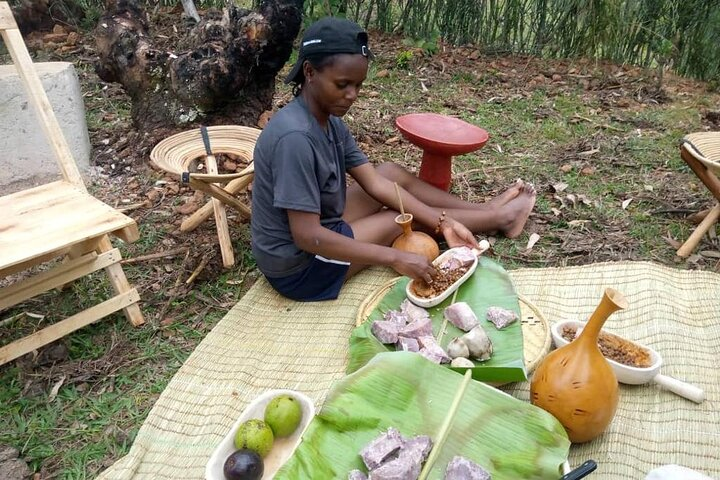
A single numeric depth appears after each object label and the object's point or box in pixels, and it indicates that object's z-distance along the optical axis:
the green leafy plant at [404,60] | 6.49
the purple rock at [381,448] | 1.66
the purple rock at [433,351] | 2.21
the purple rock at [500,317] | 2.42
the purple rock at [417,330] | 2.37
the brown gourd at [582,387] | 1.90
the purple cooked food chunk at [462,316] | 2.42
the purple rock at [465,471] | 1.61
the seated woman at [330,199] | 2.35
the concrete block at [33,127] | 3.93
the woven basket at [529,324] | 2.32
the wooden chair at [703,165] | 2.99
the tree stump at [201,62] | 4.18
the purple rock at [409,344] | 2.29
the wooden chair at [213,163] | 2.97
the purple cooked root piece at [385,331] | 2.35
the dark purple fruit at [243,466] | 1.77
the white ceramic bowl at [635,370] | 2.21
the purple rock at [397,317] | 2.47
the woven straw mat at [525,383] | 2.10
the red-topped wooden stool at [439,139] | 3.29
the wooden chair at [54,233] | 2.45
